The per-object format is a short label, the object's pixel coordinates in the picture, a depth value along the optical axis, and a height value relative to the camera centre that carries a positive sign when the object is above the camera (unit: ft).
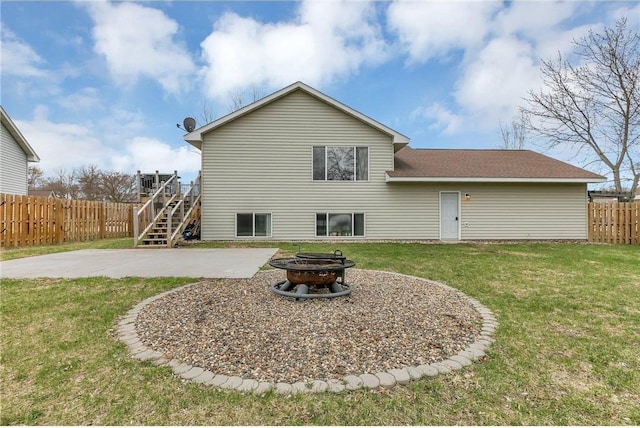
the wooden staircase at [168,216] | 35.81 -0.03
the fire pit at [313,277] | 14.23 -2.94
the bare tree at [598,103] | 52.75 +20.26
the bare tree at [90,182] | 112.27 +12.45
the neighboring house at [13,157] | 53.31 +11.05
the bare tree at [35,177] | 116.59 +15.40
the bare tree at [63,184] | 115.75 +12.51
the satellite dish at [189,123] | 50.14 +14.95
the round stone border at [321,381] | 7.58 -4.19
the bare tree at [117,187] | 111.75 +10.67
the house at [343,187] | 41.96 +3.74
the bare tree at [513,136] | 86.58 +22.00
